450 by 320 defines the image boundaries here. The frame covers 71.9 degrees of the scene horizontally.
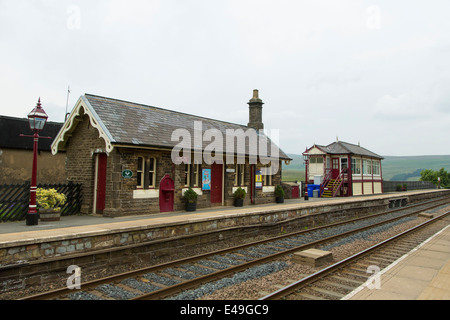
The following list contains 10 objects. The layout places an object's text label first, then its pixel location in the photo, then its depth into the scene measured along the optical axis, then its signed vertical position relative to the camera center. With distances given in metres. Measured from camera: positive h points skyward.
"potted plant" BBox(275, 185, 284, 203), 20.22 -0.80
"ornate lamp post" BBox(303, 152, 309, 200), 27.10 +1.95
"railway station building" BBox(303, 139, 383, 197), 28.05 +1.16
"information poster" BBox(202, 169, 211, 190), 15.70 +0.13
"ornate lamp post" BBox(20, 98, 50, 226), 10.00 +1.39
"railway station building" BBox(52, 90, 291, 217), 12.43 +1.07
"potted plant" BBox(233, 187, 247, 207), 17.23 -0.86
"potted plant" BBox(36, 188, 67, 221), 10.84 -0.79
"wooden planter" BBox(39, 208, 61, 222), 10.79 -1.19
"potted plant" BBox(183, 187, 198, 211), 14.50 -0.82
